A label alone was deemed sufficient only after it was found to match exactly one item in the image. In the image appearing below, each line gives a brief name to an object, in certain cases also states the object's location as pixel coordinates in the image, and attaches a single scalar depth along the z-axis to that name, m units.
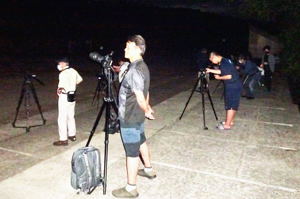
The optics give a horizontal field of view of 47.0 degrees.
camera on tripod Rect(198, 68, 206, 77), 7.88
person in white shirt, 6.54
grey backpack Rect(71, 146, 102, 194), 4.35
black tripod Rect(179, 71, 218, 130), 7.89
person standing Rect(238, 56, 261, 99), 12.06
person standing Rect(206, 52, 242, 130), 7.42
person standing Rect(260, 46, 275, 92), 13.79
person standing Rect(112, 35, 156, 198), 4.05
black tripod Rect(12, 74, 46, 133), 7.59
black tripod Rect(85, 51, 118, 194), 4.41
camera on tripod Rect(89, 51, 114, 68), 4.47
